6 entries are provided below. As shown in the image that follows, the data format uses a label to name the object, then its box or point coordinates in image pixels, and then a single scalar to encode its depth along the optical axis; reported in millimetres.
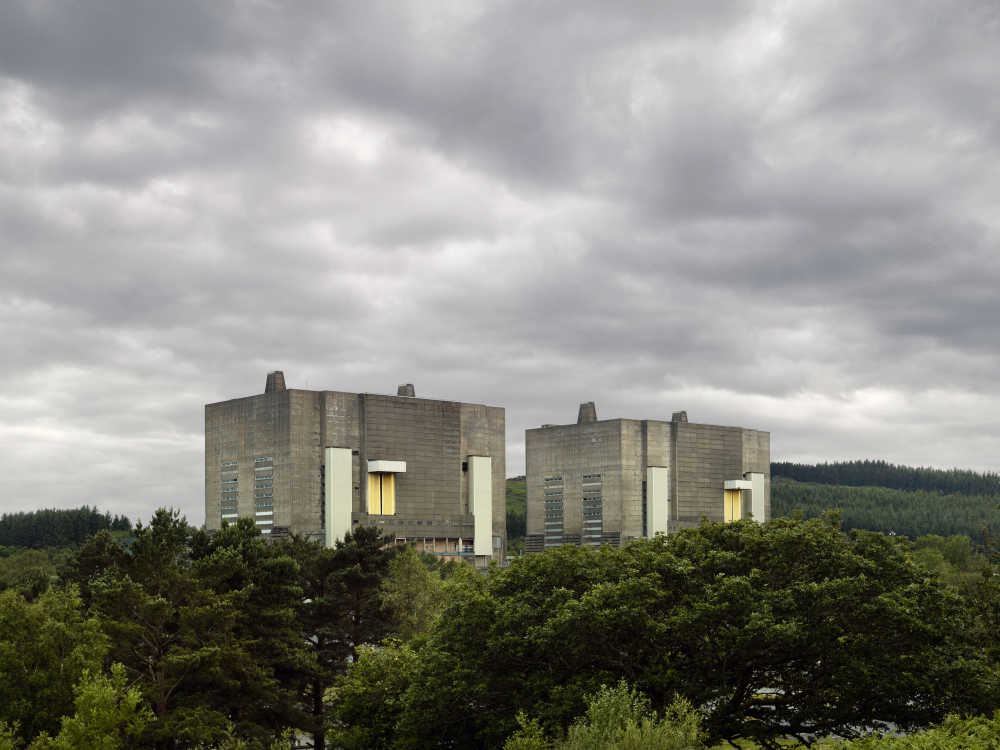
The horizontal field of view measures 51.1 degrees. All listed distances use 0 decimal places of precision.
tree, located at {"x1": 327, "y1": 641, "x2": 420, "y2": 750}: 59194
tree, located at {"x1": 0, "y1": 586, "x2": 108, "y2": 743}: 51594
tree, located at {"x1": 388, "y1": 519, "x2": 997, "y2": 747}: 50781
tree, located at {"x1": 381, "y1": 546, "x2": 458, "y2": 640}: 85375
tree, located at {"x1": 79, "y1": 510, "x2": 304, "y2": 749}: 57062
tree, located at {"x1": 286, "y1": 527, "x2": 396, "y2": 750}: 74312
